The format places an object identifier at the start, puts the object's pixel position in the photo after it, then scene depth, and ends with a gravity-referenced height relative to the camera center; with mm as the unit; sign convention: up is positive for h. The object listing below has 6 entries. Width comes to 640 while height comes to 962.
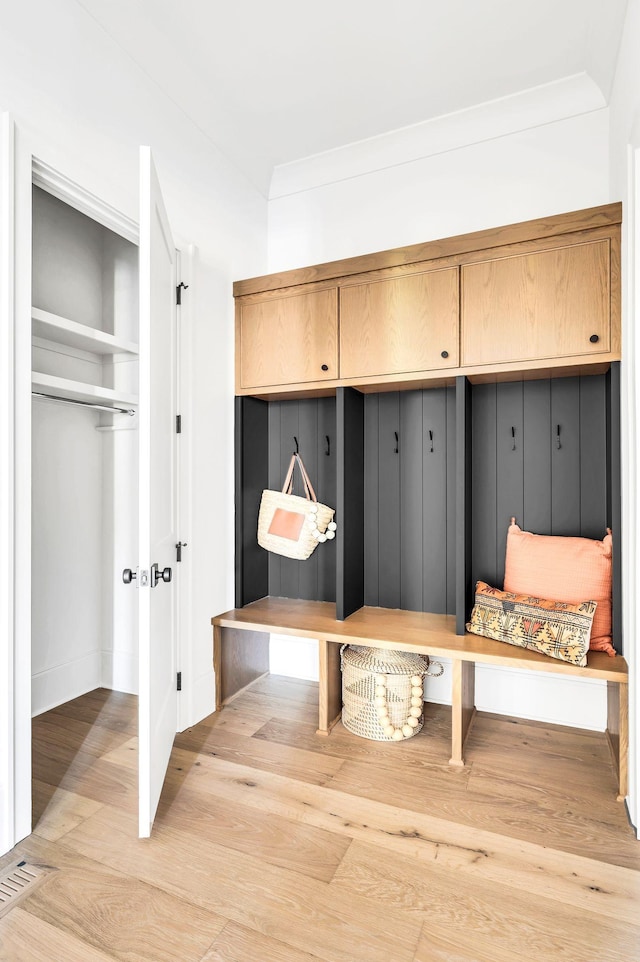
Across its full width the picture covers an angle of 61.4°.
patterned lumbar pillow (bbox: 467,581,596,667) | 2100 -574
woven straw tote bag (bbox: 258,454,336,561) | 2924 -220
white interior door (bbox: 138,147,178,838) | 1708 -45
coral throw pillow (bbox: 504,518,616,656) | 2268 -382
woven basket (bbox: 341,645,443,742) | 2412 -933
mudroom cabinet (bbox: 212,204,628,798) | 2172 +223
